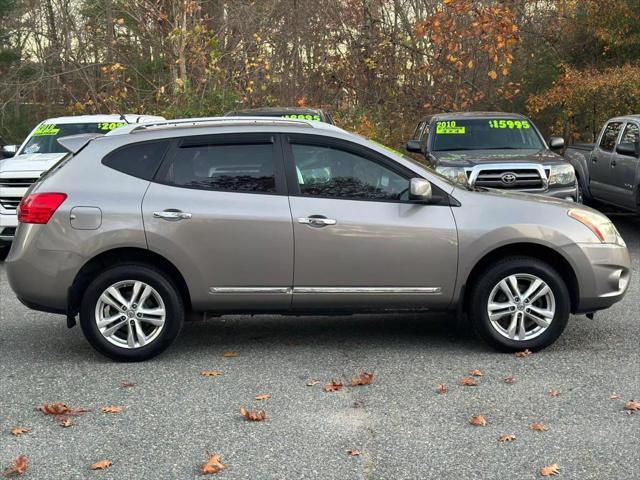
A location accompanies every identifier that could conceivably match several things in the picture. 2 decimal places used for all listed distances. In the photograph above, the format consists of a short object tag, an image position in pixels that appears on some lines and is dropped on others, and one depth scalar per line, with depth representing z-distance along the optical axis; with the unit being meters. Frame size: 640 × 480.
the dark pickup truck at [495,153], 10.84
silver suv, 6.16
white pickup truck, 11.00
